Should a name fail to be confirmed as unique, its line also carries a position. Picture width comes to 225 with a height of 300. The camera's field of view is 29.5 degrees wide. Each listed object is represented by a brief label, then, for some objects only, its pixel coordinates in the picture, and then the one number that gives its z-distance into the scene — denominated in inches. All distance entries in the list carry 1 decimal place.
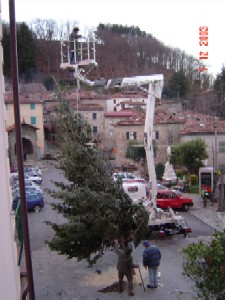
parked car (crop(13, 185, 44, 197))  786.0
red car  720.3
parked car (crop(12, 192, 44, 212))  746.1
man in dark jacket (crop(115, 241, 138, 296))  352.8
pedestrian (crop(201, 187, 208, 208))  780.3
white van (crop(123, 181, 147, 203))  720.8
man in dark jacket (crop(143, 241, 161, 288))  368.5
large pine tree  365.7
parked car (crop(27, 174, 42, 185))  1088.7
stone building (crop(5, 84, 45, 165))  1593.3
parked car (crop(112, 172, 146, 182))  1003.4
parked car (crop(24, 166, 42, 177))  1185.4
